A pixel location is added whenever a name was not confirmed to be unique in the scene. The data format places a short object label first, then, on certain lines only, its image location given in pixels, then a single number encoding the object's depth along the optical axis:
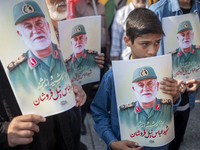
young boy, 1.28
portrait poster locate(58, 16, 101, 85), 1.53
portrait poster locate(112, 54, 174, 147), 1.13
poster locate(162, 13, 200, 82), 1.58
